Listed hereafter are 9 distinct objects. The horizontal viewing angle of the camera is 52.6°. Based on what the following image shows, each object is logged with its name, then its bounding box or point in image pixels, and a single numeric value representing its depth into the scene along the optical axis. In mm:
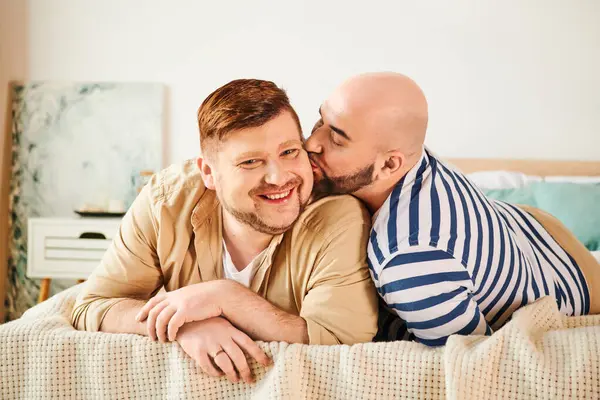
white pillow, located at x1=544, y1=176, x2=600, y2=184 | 2746
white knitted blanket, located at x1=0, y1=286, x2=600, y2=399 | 971
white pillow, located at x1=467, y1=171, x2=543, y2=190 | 2760
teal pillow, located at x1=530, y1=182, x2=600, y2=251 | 2432
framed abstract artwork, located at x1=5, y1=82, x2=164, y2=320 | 3512
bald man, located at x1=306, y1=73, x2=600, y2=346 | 1160
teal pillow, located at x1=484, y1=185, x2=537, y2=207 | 2588
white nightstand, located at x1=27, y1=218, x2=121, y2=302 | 3270
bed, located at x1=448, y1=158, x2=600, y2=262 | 2455
